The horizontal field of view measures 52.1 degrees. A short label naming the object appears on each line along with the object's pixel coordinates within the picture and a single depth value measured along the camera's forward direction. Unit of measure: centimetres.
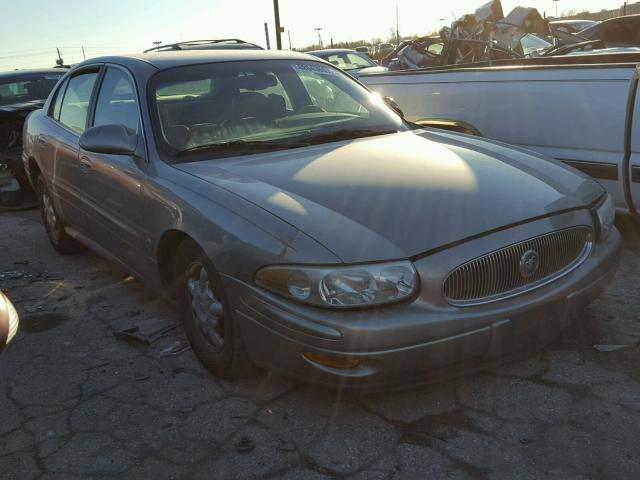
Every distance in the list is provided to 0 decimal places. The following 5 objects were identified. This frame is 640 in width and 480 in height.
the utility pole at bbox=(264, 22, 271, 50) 2327
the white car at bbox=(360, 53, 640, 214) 424
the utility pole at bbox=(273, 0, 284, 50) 2066
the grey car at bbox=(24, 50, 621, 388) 249
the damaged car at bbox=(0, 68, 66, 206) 720
